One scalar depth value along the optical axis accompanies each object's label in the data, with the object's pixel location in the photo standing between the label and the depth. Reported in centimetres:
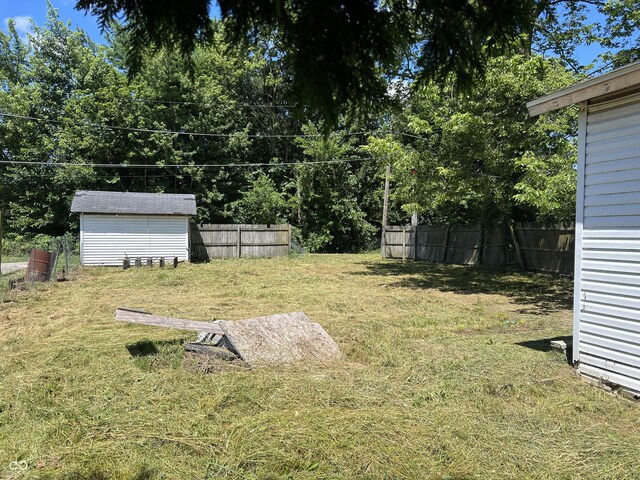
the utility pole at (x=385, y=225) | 2431
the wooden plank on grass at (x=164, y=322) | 560
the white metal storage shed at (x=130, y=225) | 1796
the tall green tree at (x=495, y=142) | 1036
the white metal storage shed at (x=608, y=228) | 432
